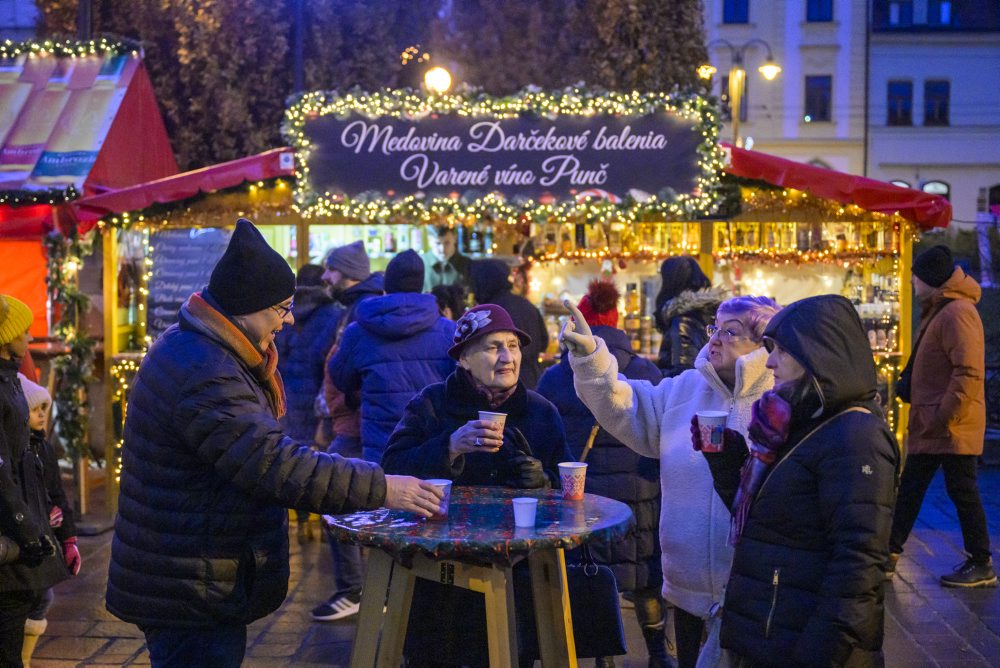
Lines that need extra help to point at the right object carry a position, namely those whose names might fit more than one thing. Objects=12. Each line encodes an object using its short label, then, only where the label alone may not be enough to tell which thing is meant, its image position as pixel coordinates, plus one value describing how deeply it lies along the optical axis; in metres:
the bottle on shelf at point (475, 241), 11.27
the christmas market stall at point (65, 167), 9.62
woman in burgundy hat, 4.24
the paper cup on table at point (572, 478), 4.11
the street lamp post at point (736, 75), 17.23
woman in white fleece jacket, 4.35
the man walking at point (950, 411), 7.30
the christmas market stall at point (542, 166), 9.75
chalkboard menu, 10.44
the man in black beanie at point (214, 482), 3.40
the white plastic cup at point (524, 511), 3.62
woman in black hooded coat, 3.19
